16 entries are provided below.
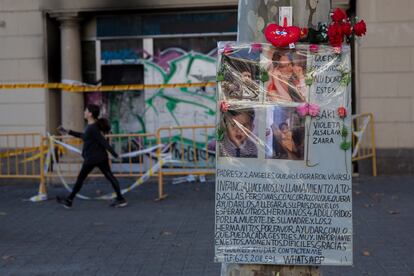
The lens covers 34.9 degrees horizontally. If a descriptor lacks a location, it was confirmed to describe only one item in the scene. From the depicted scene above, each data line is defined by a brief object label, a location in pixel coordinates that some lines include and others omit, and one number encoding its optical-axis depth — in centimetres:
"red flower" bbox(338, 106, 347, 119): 391
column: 1284
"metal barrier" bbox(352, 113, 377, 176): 1191
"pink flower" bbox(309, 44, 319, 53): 389
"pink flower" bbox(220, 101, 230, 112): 395
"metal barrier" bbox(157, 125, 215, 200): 1067
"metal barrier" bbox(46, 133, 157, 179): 1148
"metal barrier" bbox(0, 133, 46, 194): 1216
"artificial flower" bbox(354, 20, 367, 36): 394
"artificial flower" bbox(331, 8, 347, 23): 389
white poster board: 390
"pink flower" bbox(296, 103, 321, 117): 389
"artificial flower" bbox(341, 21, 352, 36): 387
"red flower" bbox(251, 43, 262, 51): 391
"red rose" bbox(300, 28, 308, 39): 392
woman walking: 973
